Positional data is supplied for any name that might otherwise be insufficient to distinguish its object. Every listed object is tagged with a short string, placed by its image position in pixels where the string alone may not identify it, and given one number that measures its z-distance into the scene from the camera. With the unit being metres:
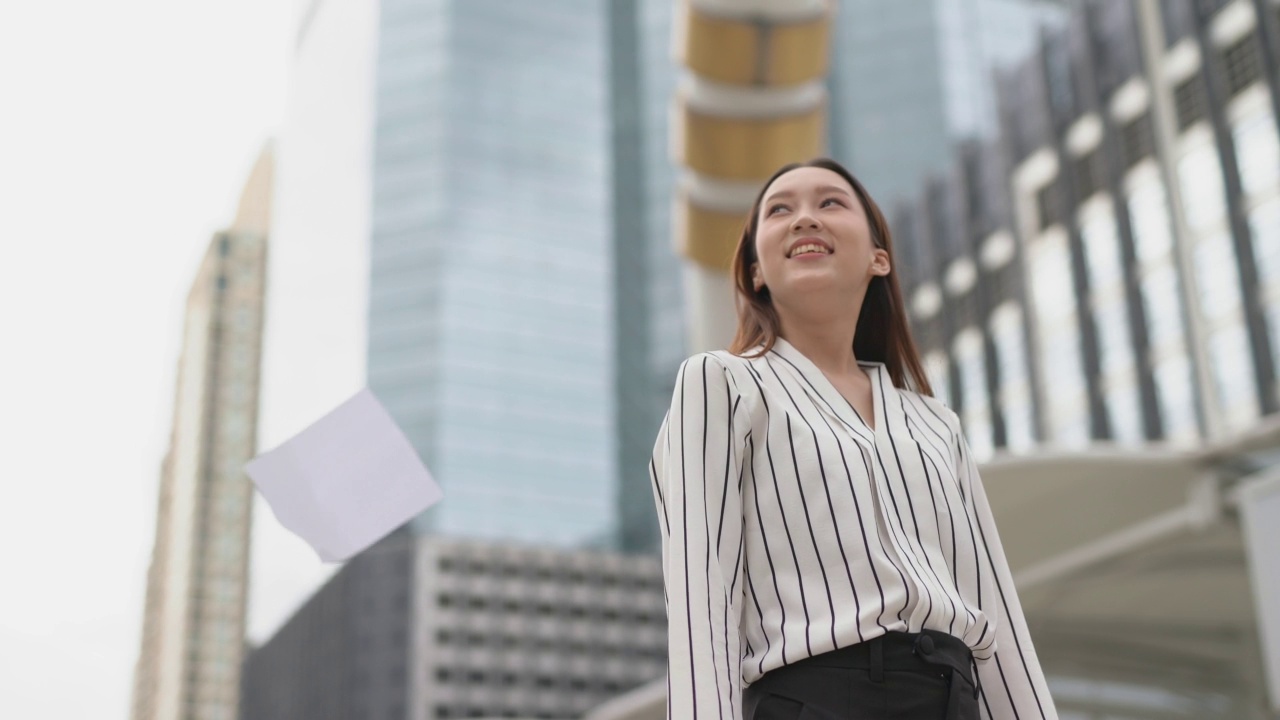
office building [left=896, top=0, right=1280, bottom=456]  49.34
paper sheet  3.46
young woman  2.34
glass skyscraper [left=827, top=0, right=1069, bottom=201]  119.31
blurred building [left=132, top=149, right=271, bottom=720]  144.00
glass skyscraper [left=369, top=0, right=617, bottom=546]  110.62
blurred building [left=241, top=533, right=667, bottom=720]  98.94
